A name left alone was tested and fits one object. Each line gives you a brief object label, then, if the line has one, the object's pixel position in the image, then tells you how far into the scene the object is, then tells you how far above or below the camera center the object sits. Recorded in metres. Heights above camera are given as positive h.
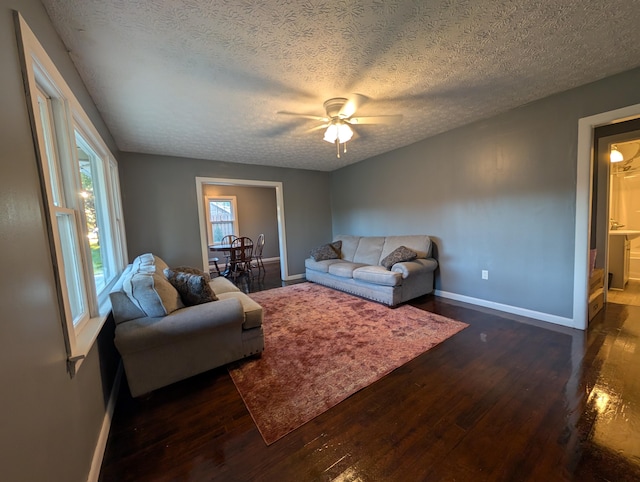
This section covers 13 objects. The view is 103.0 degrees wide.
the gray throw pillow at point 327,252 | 4.89 -0.60
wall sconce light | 3.47 +0.68
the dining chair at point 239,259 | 5.46 -0.73
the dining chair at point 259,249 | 6.19 -0.64
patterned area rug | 1.72 -1.21
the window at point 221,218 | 7.13 +0.27
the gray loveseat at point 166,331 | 1.77 -0.74
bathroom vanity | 3.80 -0.78
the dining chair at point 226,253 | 6.06 -0.74
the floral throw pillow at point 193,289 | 2.12 -0.51
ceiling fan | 2.43 +1.10
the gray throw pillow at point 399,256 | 3.69 -0.57
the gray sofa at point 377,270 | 3.45 -0.78
